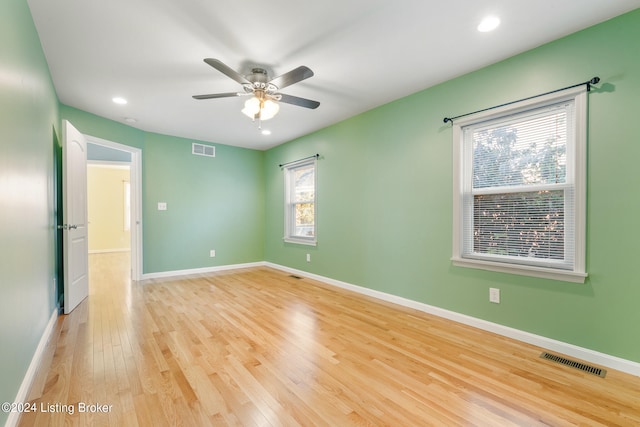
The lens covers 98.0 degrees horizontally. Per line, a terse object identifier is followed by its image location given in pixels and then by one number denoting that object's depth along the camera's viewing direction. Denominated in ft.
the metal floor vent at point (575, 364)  6.38
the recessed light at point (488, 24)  6.58
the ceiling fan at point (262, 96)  8.64
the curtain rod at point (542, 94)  6.80
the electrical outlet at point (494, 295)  8.45
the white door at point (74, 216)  10.31
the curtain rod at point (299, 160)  15.46
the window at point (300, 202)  16.23
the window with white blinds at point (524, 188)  7.20
